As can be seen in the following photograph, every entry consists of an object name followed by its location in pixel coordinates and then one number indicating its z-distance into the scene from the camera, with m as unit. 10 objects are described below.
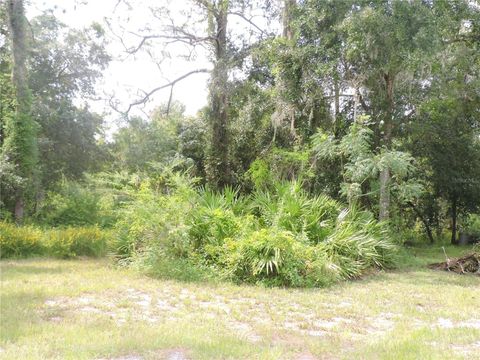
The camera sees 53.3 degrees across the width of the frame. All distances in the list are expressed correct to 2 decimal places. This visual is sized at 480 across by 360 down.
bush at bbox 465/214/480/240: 17.14
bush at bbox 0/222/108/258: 11.45
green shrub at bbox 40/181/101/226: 15.62
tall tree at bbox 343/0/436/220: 10.77
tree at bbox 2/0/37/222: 13.94
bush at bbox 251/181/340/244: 10.34
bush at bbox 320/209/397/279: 9.67
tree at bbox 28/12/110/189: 19.03
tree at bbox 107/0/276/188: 16.87
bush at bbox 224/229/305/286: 8.52
